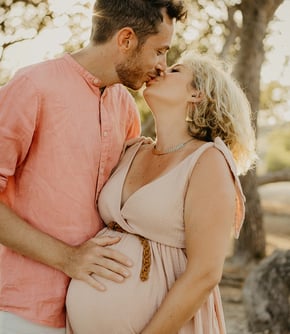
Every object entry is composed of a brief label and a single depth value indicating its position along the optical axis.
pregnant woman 2.49
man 2.50
